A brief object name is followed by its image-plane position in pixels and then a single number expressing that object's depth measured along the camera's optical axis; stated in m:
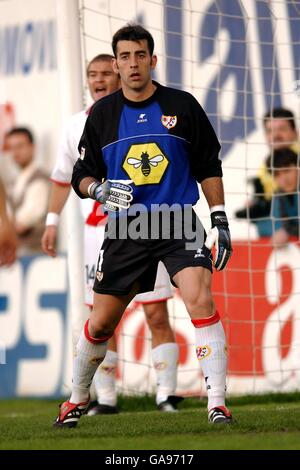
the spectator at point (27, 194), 23.02
